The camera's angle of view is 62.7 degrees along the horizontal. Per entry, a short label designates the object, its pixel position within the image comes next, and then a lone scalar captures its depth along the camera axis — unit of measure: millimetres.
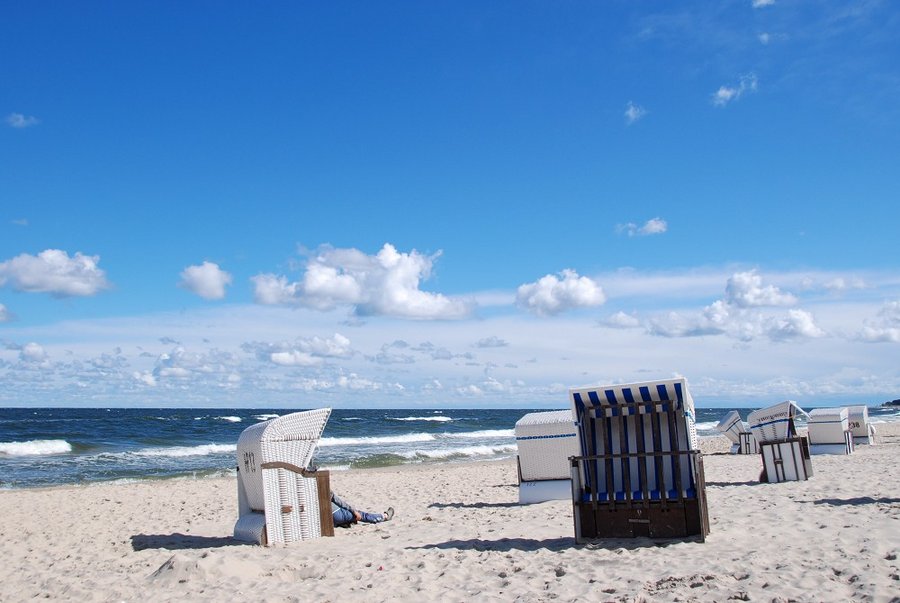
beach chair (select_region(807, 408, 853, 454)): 19828
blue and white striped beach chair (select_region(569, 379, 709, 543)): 7168
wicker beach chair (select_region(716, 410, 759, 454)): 22641
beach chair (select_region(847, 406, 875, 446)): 24406
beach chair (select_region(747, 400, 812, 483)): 12328
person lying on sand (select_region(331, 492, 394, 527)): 9992
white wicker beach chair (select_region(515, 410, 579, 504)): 11297
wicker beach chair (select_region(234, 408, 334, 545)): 8625
